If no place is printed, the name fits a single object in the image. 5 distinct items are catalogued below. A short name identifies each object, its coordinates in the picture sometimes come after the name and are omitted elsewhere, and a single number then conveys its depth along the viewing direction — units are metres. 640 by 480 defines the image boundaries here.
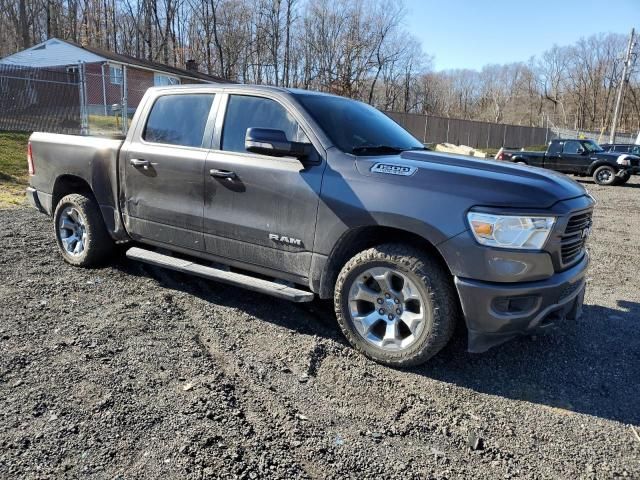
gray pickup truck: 3.12
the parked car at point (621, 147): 23.31
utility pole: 38.28
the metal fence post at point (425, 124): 33.20
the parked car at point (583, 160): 17.80
